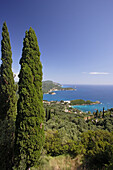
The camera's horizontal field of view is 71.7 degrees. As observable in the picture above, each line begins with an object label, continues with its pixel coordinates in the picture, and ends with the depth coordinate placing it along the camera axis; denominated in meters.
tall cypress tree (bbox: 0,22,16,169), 5.86
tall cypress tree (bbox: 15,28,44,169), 3.58
